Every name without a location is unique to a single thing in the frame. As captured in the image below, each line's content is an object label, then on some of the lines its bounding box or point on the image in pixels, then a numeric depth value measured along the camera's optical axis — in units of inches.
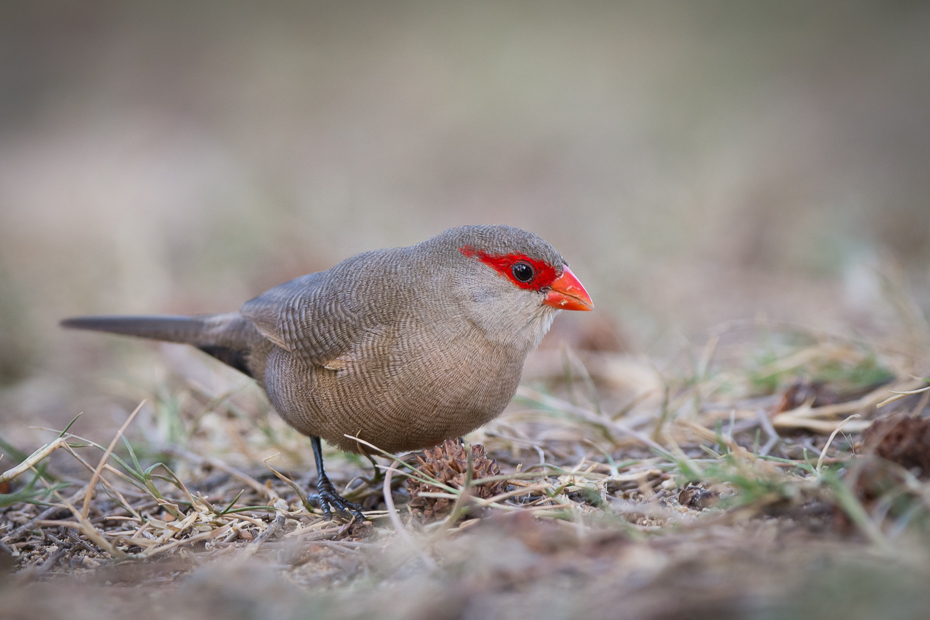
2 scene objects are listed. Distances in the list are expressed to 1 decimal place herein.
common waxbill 236.2
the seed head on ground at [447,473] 223.1
